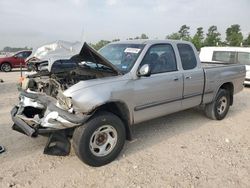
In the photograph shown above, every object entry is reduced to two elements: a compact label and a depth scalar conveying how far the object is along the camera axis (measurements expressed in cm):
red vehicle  1322
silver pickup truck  262
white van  763
